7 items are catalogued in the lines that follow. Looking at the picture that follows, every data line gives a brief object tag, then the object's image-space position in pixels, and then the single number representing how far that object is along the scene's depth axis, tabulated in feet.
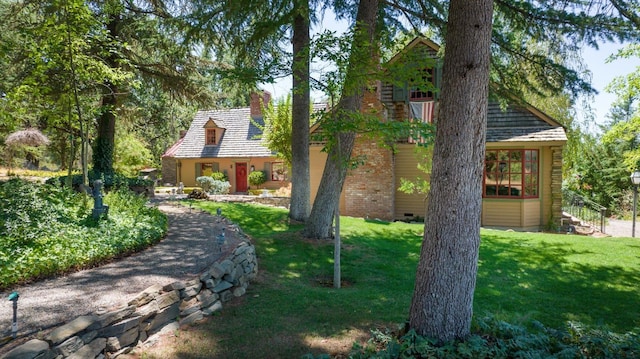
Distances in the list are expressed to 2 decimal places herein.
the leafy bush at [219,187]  77.77
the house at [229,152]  85.71
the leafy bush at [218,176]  85.05
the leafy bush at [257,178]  83.87
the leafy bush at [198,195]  55.67
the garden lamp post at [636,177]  47.65
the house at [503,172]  45.34
